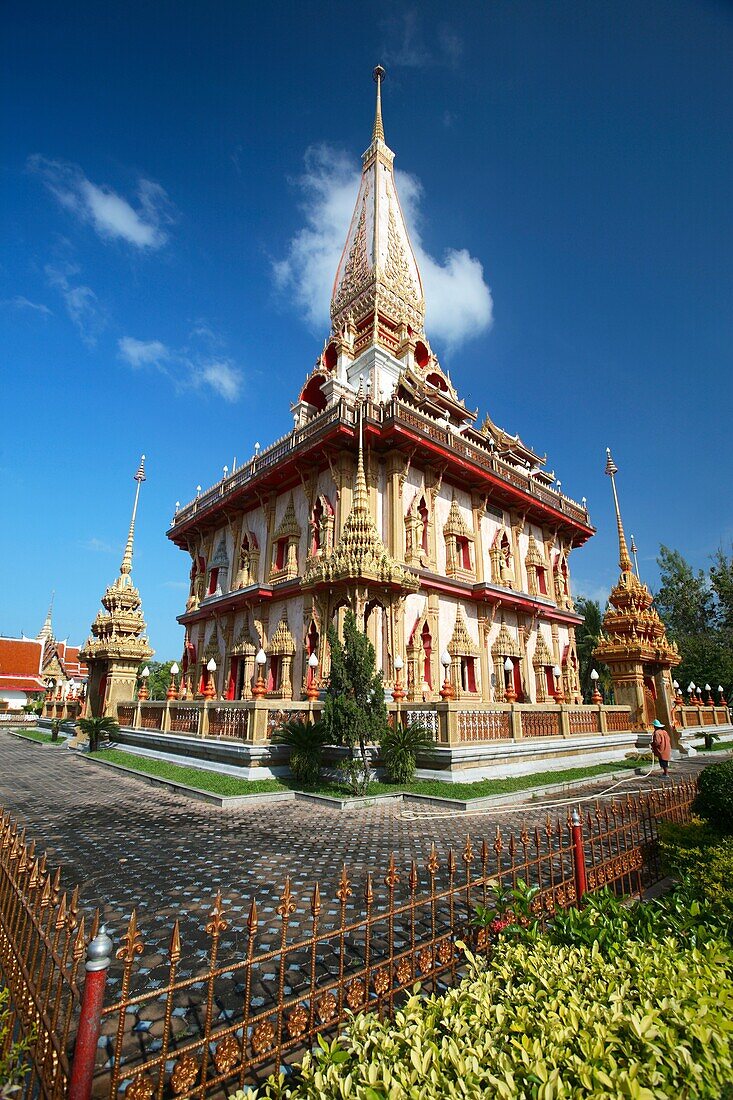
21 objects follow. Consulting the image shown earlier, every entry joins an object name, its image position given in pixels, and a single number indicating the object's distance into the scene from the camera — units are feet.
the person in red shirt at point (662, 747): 48.85
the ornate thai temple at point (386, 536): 62.54
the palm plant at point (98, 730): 67.41
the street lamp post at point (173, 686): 64.77
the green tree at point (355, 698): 38.29
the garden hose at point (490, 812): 31.73
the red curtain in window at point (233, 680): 77.07
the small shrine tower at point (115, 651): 74.54
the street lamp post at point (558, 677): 81.30
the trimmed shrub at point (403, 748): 40.16
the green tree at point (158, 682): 170.83
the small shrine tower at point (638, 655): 69.97
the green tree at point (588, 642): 140.36
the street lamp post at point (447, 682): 47.16
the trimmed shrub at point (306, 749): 39.47
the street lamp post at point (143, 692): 69.11
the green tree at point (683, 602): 153.89
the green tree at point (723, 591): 146.41
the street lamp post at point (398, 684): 47.21
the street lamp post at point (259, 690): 44.69
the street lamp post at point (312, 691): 47.39
